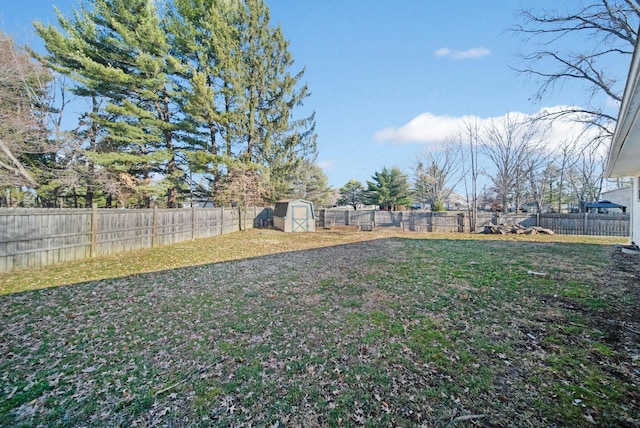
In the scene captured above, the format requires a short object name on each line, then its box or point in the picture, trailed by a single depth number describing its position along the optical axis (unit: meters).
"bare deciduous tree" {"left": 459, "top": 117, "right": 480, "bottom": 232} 21.55
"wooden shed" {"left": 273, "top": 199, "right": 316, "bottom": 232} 16.81
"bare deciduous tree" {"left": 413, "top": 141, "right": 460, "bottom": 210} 27.41
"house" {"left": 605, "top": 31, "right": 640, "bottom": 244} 2.58
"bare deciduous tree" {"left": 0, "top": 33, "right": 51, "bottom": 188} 10.08
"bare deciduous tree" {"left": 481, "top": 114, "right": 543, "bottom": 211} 22.02
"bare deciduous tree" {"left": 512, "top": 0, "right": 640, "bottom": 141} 8.02
